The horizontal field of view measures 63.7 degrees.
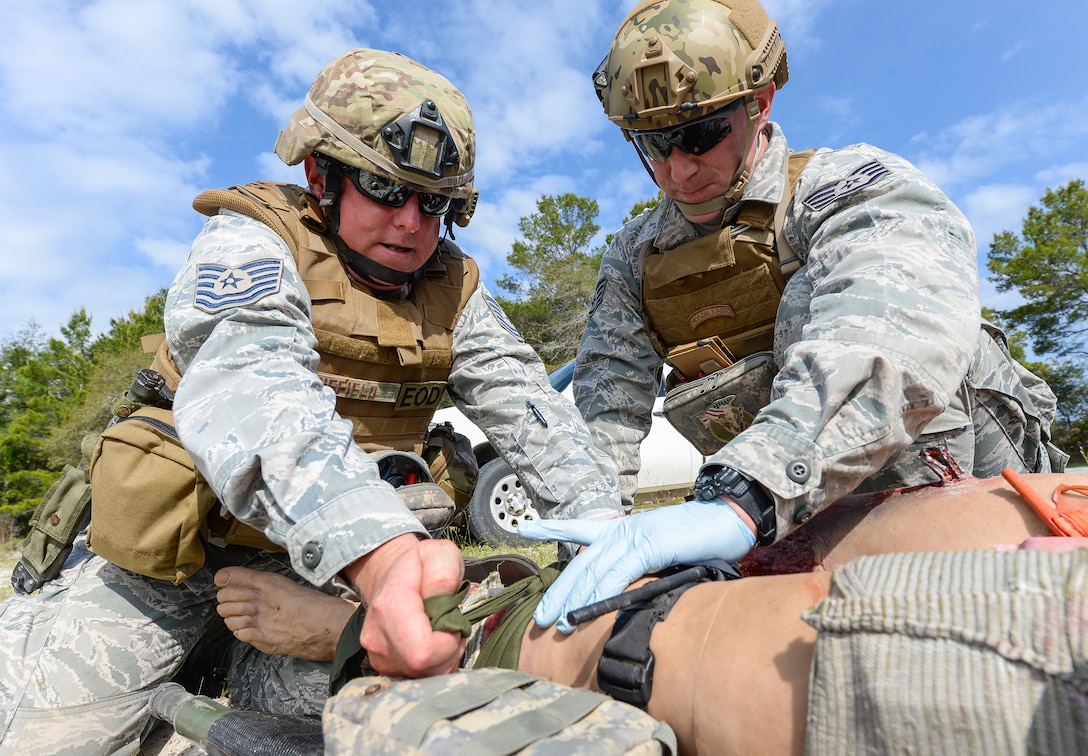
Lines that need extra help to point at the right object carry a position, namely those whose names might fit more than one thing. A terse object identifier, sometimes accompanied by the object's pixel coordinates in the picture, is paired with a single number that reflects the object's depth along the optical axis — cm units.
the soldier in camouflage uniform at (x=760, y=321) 73
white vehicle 224
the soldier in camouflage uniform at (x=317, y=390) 73
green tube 80
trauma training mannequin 38
